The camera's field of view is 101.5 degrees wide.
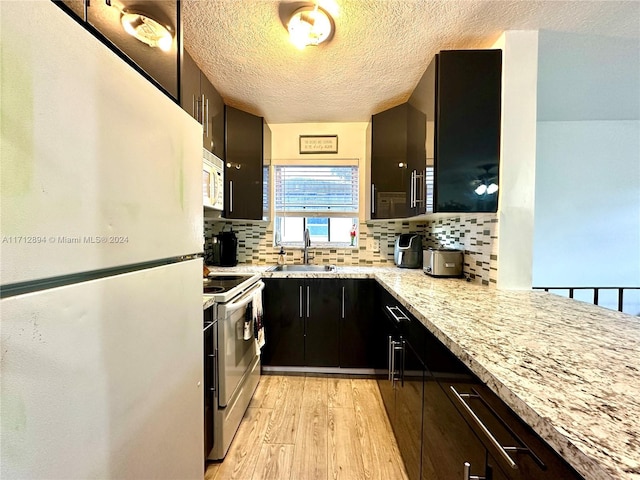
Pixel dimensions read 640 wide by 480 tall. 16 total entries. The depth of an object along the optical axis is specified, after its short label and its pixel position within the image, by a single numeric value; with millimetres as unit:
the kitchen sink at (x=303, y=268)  2672
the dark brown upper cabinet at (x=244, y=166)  2293
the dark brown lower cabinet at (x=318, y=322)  2254
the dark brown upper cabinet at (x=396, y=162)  1927
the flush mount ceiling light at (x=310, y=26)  1333
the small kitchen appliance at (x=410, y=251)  2547
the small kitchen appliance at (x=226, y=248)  2617
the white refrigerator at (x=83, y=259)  368
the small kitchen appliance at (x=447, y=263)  1927
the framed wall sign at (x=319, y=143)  2812
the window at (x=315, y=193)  2865
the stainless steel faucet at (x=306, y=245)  2761
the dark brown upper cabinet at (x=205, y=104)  1608
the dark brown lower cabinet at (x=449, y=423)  538
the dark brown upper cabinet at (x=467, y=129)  1530
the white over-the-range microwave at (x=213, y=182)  1816
